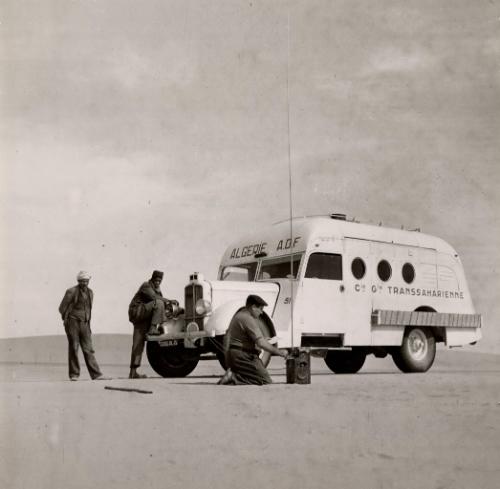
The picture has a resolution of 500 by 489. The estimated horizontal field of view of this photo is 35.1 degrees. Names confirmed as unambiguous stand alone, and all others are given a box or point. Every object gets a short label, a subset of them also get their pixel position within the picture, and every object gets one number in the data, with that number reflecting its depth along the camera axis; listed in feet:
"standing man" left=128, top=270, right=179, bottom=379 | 43.29
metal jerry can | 35.83
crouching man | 35.29
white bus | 42.32
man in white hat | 41.70
